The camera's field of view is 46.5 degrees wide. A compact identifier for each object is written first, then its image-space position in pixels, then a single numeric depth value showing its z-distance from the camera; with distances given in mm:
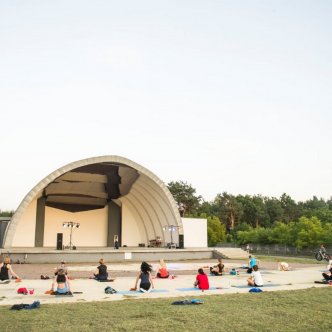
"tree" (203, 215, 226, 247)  66438
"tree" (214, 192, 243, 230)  82556
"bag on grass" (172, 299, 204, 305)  9273
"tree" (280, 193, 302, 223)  85575
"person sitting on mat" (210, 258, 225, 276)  17047
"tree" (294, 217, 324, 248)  43406
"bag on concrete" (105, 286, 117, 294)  11359
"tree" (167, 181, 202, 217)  79306
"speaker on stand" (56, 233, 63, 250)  29644
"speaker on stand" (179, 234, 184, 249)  33400
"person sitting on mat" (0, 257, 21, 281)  13844
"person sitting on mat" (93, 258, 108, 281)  14500
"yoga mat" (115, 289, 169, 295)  11391
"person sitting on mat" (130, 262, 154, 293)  11586
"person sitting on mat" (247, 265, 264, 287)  12852
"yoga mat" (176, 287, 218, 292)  12188
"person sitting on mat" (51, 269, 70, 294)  10851
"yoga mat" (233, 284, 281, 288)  13117
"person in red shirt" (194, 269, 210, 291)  12186
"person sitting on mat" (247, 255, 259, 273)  17609
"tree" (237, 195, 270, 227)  82375
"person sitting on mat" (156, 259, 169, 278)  15828
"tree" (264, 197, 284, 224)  83000
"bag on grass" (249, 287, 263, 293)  11695
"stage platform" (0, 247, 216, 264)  25219
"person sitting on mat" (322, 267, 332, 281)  14211
